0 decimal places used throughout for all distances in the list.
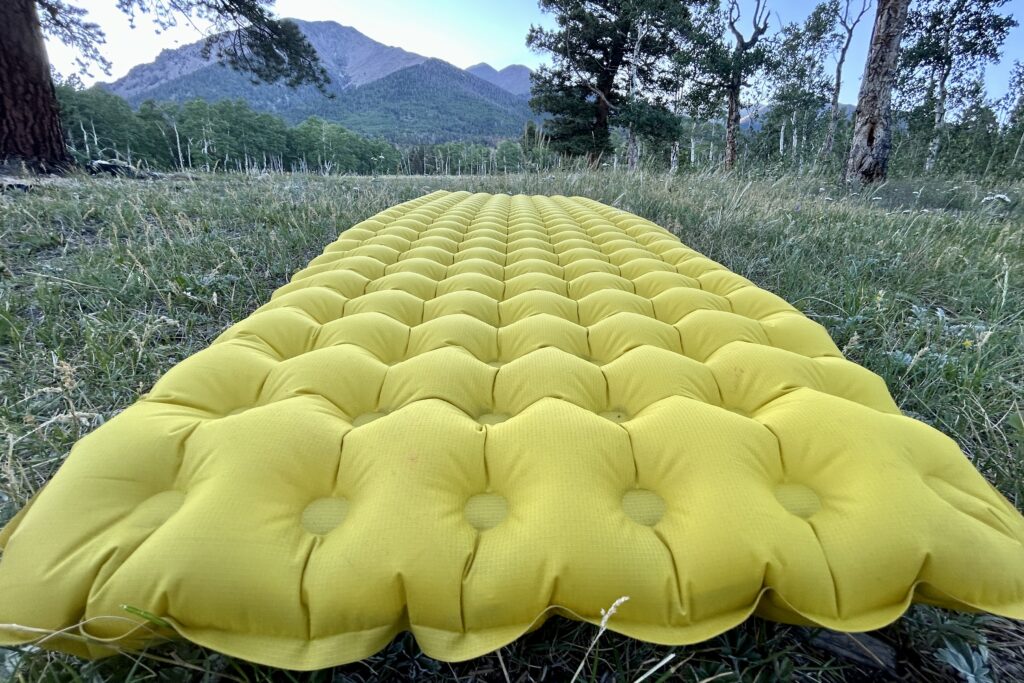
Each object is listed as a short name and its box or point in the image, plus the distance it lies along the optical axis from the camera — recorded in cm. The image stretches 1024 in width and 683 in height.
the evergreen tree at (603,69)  1230
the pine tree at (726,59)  1223
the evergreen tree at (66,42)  458
